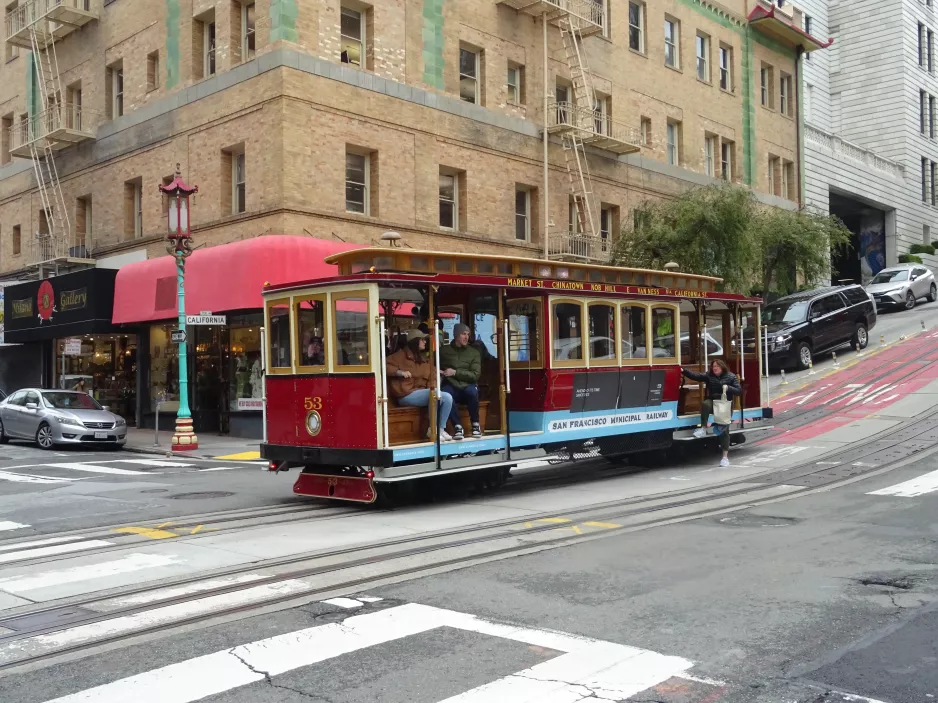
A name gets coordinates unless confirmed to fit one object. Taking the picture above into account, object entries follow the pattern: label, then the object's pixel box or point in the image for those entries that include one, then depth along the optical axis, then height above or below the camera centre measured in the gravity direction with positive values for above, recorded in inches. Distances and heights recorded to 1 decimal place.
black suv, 957.8 +47.8
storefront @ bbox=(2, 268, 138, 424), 1001.5 +52.0
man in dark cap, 454.6 +0.7
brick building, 876.6 +287.8
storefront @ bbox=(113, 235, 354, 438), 830.5 +62.0
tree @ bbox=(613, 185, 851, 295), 1064.8 +158.7
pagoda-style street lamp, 803.4 +110.4
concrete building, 2073.1 +612.3
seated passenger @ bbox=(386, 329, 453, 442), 435.2 -1.6
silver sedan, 834.2 -37.5
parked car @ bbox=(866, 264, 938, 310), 1433.3 +128.1
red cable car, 425.7 +3.9
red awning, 822.5 +97.8
